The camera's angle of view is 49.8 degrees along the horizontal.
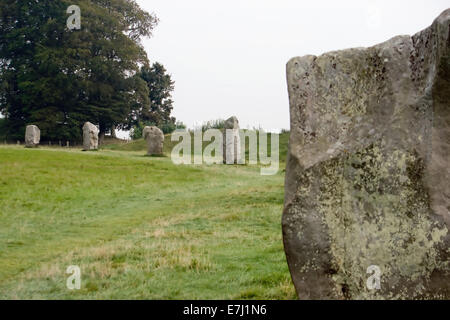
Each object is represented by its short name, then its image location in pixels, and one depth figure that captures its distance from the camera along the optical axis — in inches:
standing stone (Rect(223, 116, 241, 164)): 1201.4
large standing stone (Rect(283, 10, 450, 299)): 197.9
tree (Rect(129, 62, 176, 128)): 2458.2
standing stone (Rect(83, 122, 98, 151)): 1417.0
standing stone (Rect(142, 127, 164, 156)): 1307.8
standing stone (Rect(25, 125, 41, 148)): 1476.4
